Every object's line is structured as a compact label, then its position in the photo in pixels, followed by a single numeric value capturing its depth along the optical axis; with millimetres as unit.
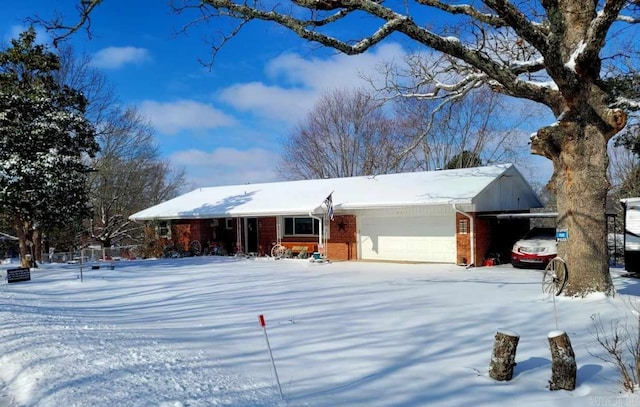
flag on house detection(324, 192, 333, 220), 18734
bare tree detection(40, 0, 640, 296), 8289
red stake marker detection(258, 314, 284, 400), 4610
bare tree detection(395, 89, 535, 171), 29325
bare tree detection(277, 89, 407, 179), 35094
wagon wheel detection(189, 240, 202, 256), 24375
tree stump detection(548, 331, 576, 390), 4738
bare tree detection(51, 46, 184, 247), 31359
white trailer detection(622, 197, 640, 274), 13461
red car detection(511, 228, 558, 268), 15766
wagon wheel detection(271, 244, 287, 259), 22000
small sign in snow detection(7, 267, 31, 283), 14086
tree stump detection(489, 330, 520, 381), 5039
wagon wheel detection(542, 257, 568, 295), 9484
